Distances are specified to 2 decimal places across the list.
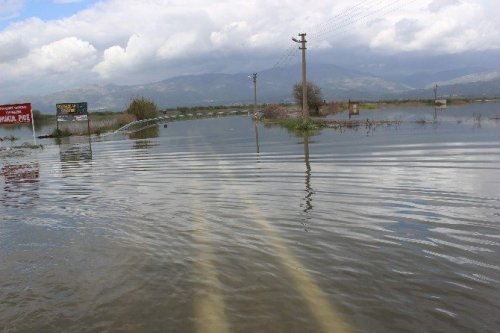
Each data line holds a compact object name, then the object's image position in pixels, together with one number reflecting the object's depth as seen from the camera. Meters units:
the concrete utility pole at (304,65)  42.27
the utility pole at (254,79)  68.50
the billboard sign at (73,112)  47.69
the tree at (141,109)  74.06
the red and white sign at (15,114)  38.97
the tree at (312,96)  69.56
